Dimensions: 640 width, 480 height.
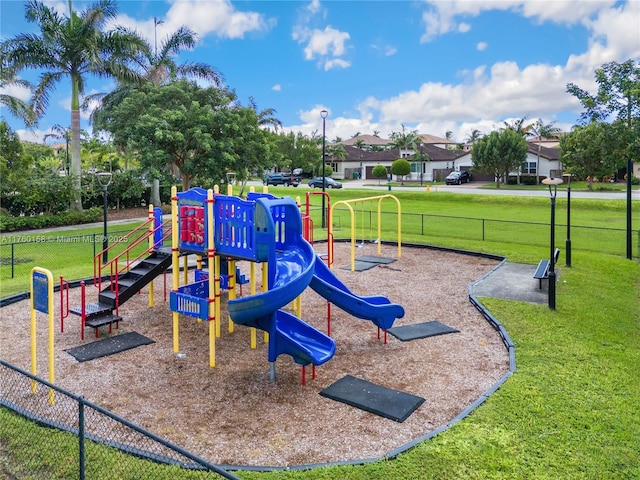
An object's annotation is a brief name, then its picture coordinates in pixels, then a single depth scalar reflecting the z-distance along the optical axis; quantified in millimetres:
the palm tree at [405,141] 87912
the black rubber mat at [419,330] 10219
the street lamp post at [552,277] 11452
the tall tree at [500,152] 55188
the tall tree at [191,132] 25438
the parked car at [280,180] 60781
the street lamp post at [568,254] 16438
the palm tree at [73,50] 29078
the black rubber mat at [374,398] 6988
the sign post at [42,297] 7146
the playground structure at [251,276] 7879
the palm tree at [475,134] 118712
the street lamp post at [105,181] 15207
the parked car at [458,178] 62812
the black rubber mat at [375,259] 18141
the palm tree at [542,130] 75000
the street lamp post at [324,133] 26680
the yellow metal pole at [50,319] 7094
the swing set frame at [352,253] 14553
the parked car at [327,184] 56406
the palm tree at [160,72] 33656
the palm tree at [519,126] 77188
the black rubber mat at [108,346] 9130
